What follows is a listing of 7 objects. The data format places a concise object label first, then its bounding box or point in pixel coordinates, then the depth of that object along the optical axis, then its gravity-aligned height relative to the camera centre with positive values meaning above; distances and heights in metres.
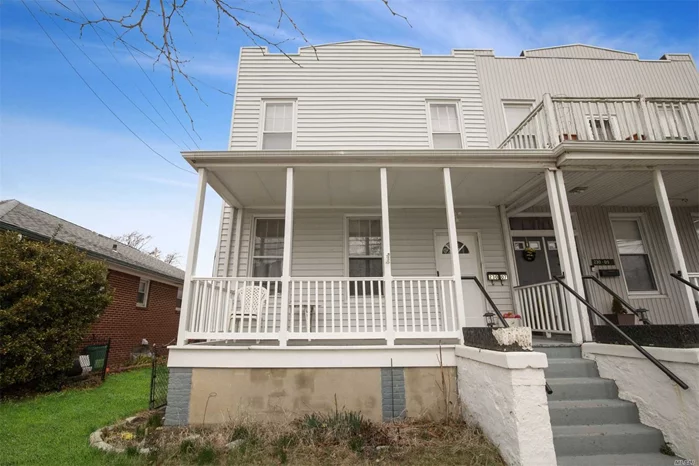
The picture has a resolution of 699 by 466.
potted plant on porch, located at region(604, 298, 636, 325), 6.46 +0.03
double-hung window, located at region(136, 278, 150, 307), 11.39 +0.99
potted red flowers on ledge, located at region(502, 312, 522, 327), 6.32 -0.01
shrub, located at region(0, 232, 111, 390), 5.95 +0.27
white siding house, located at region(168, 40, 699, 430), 4.48 +2.40
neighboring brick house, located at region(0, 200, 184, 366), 8.73 +1.20
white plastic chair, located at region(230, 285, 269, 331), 5.22 +0.39
